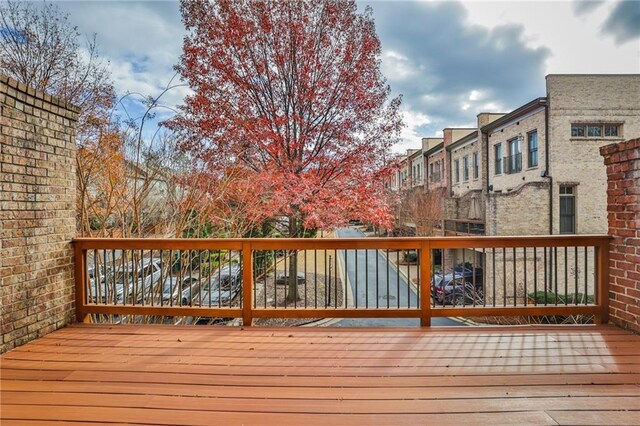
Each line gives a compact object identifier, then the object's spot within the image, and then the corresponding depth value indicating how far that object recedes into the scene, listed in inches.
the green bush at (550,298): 326.0
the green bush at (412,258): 710.4
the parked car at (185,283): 207.9
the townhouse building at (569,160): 470.0
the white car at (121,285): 135.4
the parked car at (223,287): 244.7
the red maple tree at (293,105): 236.5
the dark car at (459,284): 376.8
